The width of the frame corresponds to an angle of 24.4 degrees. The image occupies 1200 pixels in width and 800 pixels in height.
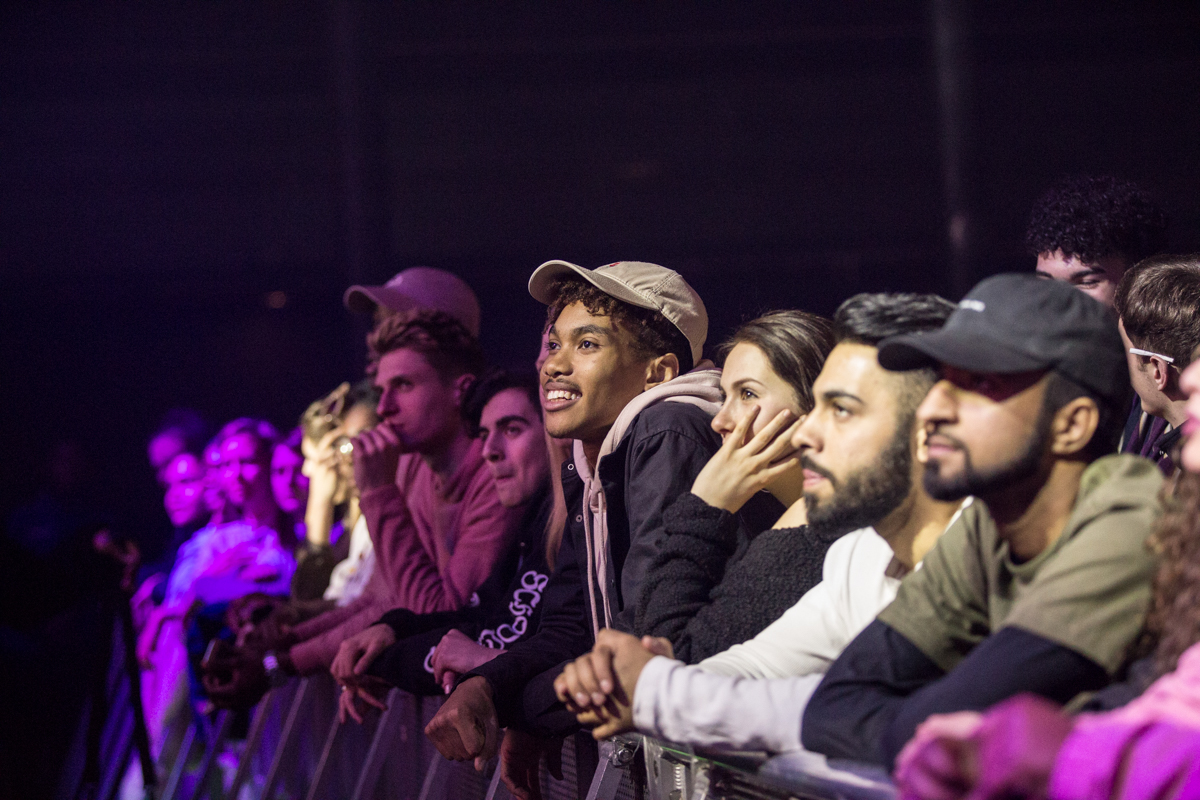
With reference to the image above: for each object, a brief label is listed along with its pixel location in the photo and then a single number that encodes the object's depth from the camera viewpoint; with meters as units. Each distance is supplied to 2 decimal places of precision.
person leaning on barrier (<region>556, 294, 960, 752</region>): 2.56
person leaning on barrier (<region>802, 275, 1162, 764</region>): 2.34
